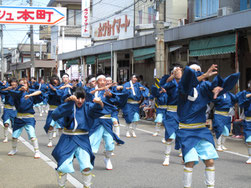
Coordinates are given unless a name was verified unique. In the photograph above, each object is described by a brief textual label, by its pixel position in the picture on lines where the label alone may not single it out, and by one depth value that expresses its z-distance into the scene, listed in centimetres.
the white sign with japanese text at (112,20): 2569
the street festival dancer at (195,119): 521
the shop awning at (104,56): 2290
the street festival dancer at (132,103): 1210
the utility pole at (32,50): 2891
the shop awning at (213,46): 1257
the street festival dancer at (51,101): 1005
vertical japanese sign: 3300
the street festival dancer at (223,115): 953
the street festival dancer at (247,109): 838
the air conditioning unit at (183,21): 1999
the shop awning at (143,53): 1777
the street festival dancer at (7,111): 1092
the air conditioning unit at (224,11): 1612
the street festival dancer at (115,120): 1057
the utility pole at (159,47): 1512
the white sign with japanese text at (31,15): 2361
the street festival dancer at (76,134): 529
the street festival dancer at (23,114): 870
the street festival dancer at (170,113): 805
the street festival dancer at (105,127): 751
